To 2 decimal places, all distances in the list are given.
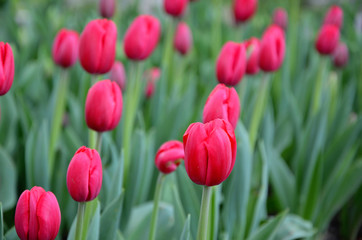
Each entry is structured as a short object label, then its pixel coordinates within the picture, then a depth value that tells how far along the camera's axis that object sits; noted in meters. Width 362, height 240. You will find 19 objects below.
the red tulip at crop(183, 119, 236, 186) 1.46
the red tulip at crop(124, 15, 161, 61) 1.77
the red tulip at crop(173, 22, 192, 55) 2.63
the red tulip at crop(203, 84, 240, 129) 1.55
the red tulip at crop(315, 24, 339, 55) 2.09
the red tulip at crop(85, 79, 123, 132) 1.59
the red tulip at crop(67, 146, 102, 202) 1.49
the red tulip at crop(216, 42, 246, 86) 1.74
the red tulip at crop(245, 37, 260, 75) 1.85
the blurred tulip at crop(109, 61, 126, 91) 2.07
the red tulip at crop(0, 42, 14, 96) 1.55
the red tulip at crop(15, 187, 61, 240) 1.47
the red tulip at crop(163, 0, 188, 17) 2.01
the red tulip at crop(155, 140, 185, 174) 1.60
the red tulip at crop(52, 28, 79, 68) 1.85
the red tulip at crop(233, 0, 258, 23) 2.17
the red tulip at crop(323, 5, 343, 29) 2.67
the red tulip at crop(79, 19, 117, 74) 1.65
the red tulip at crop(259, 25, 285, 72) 1.84
